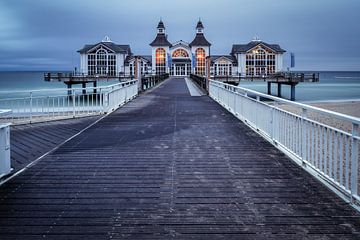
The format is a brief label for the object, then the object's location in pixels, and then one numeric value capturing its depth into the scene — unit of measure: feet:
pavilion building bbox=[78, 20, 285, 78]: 240.94
